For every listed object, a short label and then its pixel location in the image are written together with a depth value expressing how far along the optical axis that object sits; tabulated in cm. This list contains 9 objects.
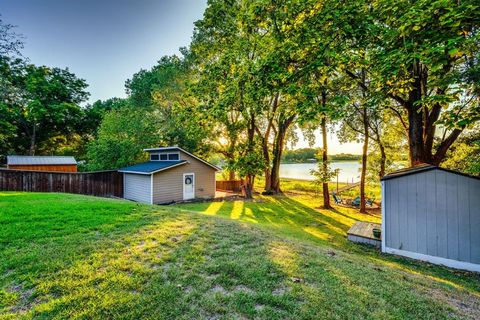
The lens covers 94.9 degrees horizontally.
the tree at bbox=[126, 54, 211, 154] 1803
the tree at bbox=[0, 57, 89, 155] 1825
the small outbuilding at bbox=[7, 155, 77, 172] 1652
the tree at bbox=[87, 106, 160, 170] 1611
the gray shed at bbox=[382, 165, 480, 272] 533
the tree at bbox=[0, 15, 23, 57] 1323
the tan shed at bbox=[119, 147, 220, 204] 1358
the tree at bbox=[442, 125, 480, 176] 836
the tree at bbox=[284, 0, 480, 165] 391
